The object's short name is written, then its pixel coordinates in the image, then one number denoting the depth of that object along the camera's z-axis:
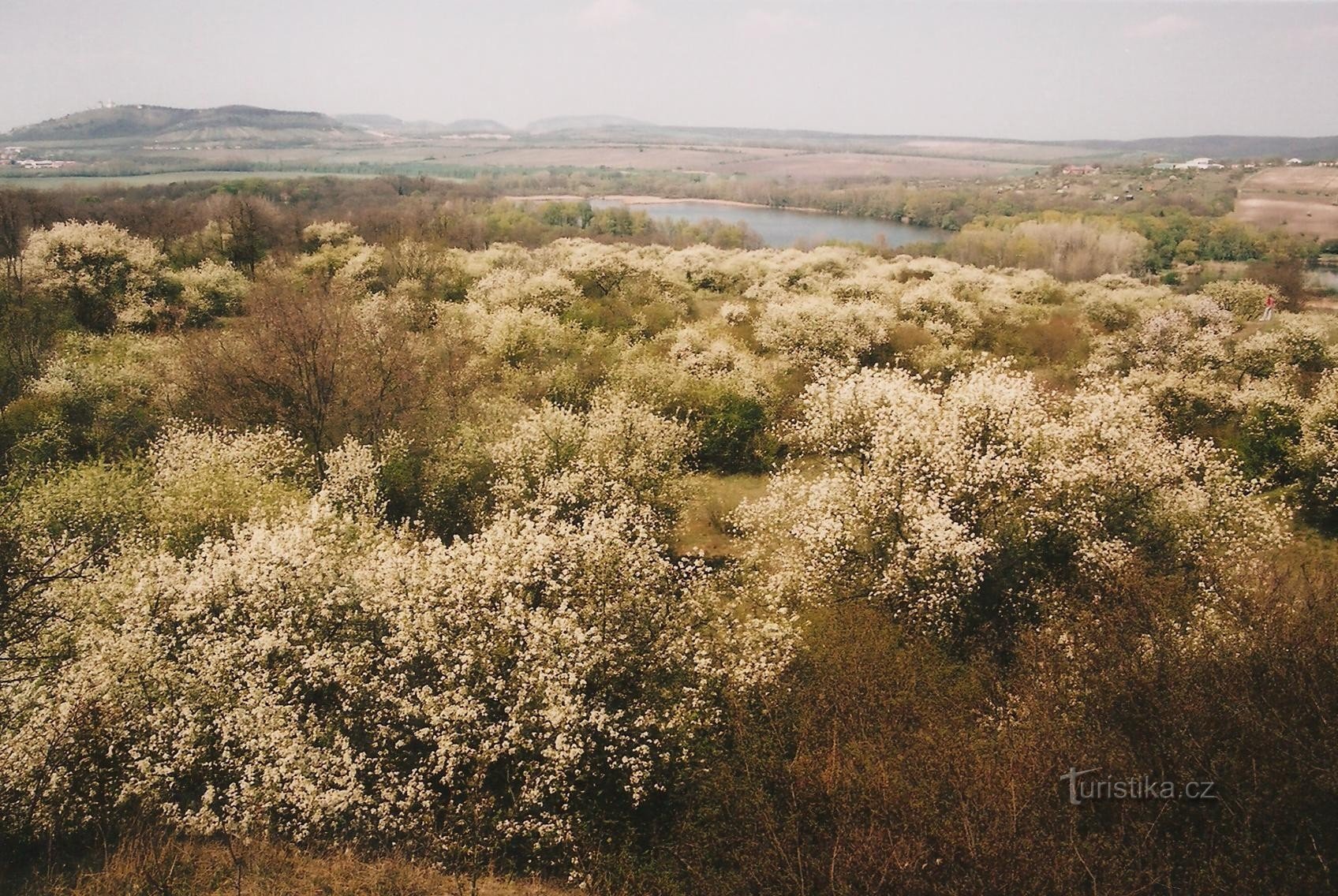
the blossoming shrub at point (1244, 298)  51.81
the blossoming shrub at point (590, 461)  22.28
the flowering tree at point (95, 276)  41.44
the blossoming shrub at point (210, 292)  45.53
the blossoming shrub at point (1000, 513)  17.67
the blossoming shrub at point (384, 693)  12.98
